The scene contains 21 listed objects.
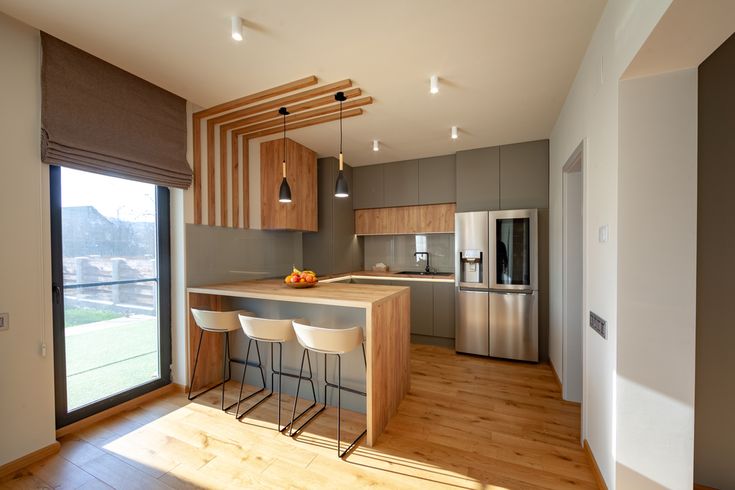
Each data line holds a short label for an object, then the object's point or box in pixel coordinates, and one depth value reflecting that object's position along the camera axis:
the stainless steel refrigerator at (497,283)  3.41
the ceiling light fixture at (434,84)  2.20
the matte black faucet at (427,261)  4.65
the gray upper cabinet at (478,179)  3.79
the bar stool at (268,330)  2.19
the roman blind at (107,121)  1.91
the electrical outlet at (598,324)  1.61
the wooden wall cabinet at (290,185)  3.58
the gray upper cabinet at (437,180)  4.18
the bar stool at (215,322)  2.46
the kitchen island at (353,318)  2.05
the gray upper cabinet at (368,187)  4.67
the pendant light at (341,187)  2.63
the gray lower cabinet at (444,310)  3.96
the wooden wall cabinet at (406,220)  4.31
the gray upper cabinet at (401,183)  4.42
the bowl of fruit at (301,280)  2.70
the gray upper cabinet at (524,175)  3.57
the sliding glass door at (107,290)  2.10
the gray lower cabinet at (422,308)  4.09
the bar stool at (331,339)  1.94
